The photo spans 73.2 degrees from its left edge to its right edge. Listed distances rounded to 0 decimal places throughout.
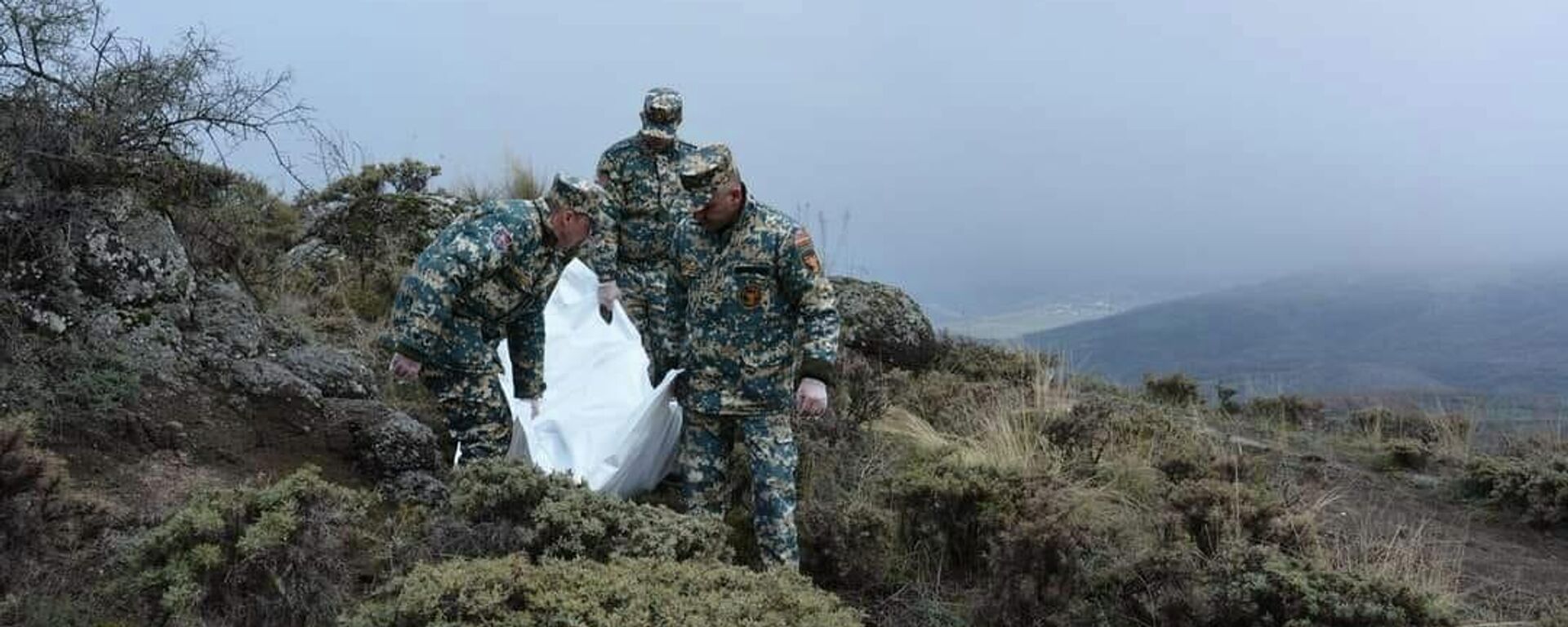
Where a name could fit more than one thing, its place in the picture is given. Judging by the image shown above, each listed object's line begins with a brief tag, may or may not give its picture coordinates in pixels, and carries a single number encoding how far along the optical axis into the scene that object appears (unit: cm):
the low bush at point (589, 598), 280
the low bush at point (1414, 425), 868
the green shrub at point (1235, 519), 443
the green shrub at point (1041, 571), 395
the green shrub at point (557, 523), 351
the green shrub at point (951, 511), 465
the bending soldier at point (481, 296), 436
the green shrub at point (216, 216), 548
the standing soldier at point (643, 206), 632
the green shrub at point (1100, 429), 645
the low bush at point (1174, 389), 1065
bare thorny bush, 464
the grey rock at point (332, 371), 548
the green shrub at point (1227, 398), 1048
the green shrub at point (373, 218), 970
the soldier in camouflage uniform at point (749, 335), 424
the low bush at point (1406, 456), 782
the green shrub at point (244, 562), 324
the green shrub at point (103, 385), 448
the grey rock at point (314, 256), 918
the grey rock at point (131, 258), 487
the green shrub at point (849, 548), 452
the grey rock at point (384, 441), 519
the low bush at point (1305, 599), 356
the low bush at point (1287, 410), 1014
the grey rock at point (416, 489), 500
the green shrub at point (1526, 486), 609
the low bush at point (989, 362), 966
